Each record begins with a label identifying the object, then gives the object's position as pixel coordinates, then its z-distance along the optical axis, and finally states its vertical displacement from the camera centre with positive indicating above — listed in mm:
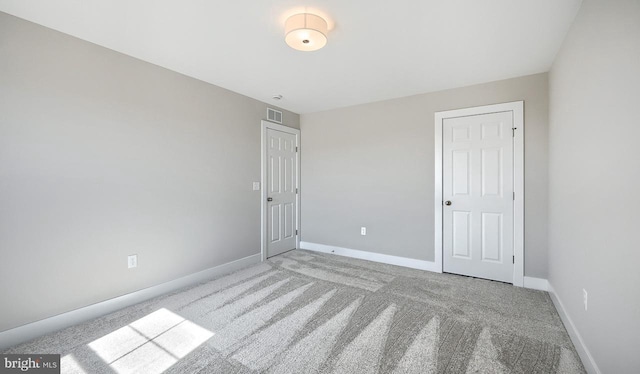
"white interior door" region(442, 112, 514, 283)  3148 -115
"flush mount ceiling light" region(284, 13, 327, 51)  1911 +1151
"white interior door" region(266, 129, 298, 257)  4195 -83
